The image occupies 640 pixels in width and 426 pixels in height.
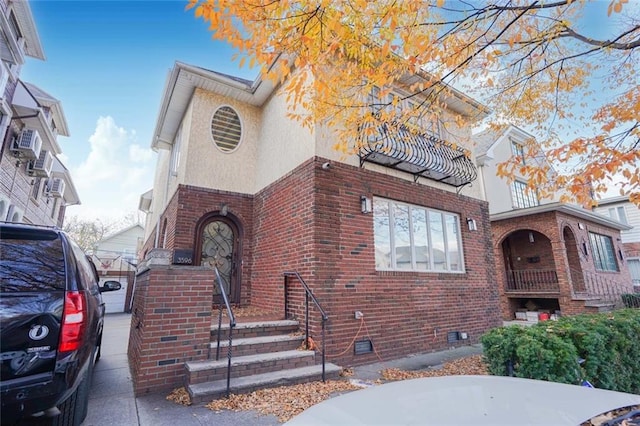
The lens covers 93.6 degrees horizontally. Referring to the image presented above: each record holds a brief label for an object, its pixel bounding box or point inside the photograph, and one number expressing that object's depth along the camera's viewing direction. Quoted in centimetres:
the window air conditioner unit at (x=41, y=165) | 1008
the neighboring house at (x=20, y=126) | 789
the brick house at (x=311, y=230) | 448
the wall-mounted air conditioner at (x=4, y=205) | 853
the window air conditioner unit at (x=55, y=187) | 1301
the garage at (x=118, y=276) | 1520
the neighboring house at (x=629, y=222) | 1919
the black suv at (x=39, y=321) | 191
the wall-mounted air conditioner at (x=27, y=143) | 868
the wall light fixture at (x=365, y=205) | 600
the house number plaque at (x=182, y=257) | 656
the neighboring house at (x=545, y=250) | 1155
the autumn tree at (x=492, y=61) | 363
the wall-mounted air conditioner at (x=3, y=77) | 726
